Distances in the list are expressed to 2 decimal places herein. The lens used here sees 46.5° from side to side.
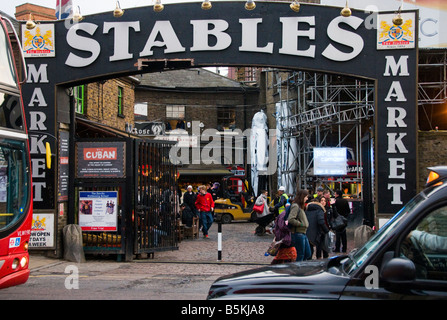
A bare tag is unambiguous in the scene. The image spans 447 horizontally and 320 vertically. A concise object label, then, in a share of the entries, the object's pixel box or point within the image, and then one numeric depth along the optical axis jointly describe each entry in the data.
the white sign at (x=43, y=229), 13.10
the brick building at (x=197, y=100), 39.09
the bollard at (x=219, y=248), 13.00
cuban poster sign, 13.16
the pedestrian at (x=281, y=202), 17.61
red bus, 7.57
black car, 3.45
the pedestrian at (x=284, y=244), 9.80
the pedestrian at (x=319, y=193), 14.19
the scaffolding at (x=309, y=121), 27.55
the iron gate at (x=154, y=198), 13.23
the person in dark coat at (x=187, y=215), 18.31
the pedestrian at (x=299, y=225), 10.09
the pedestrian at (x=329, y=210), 14.46
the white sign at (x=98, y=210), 13.16
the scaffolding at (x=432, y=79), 23.55
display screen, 26.33
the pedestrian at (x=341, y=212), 14.34
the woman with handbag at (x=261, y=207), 19.31
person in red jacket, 18.75
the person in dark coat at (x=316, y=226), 12.09
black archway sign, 12.35
